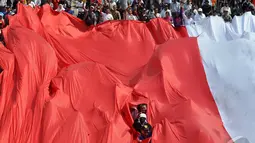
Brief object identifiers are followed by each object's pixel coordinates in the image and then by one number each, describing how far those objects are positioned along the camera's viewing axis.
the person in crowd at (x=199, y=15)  14.98
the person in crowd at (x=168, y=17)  14.60
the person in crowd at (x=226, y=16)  13.12
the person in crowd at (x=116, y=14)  14.69
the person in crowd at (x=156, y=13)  15.02
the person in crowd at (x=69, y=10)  14.19
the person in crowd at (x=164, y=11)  15.57
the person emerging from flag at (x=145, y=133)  8.21
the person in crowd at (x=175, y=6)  16.27
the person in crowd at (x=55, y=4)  14.54
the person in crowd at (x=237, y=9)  15.43
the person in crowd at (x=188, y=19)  14.40
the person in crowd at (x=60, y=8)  14.04
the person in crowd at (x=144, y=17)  14.35
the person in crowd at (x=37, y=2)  14.69
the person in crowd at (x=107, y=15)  13.85
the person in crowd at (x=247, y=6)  14.99
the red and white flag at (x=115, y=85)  8.28
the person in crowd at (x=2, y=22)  11.23
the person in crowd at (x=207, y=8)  16.17
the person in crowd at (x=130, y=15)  14.44
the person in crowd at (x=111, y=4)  15.33
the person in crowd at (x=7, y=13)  11.14
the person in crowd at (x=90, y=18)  12.19
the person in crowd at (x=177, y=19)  14.54
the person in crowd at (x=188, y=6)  15.87
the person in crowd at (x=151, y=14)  14.67
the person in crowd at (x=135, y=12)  15.18
